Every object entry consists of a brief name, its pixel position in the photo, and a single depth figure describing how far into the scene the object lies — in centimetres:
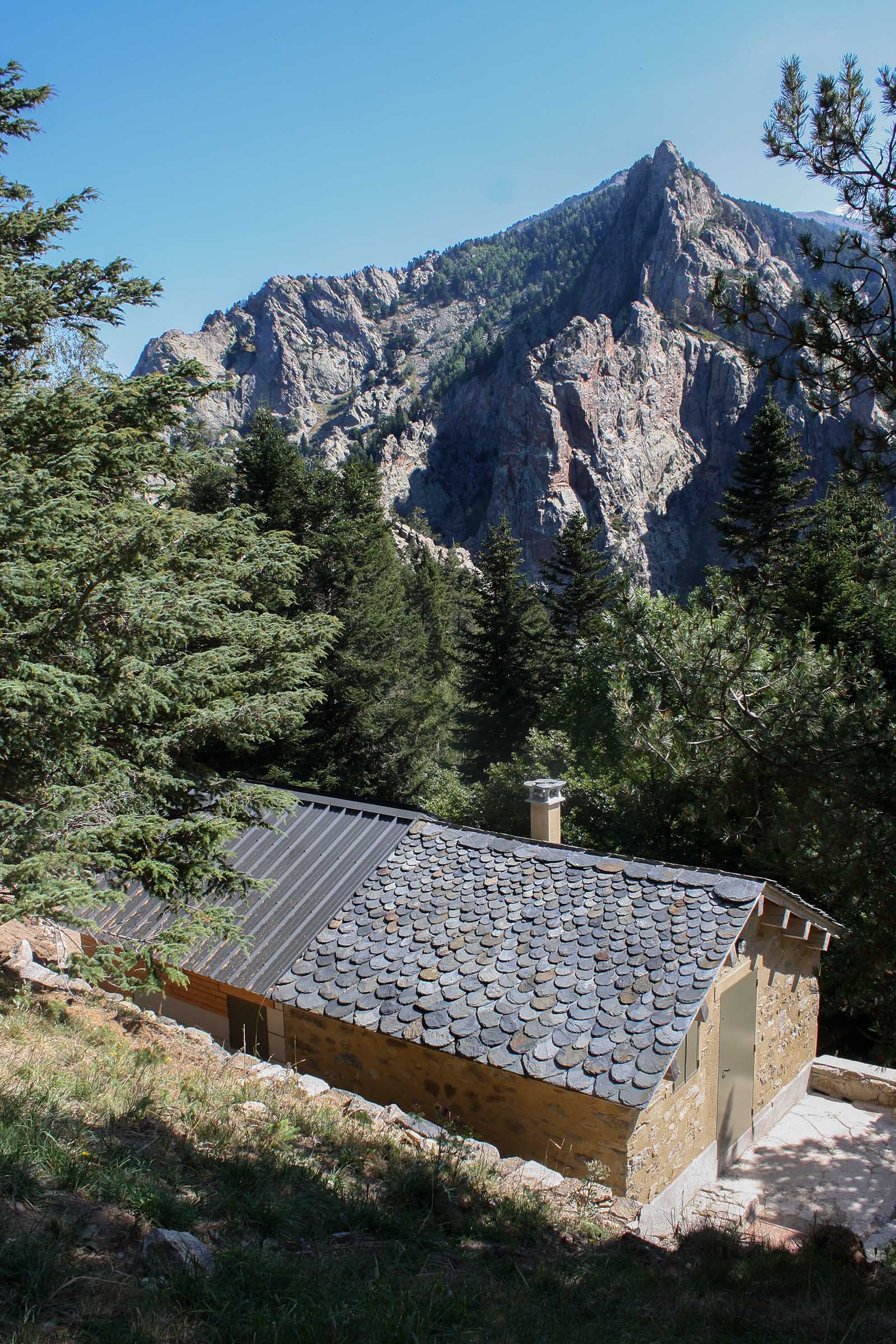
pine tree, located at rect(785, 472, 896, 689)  1188
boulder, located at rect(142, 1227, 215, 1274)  322
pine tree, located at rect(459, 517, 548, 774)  2836
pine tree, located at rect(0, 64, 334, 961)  628
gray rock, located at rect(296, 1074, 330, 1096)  668
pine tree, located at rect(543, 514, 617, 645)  3066
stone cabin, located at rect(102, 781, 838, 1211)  719
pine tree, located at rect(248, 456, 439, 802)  2105
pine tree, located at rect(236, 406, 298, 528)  2205
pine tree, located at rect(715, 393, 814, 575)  2628
